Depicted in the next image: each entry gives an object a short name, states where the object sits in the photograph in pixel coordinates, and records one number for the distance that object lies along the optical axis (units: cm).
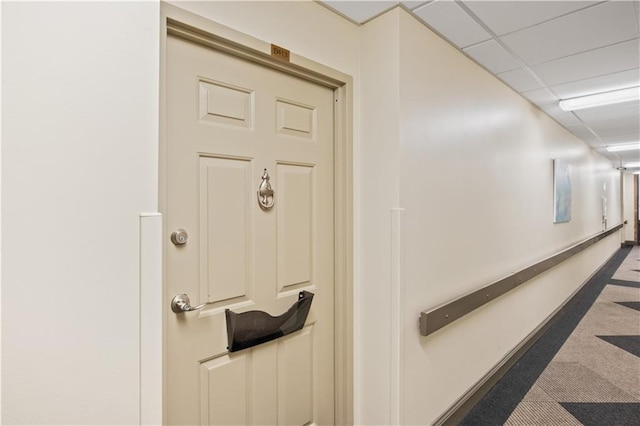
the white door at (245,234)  142
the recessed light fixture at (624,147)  615
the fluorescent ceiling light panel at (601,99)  330
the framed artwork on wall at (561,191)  437
